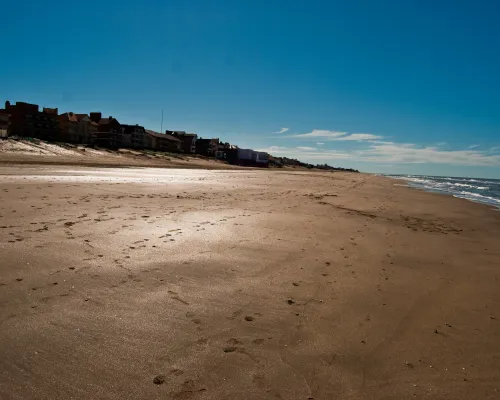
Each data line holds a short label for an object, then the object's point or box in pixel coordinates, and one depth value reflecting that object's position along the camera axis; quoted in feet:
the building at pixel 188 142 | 348.20
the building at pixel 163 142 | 303.07
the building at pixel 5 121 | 208.16
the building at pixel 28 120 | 219.82
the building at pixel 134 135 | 283.18
